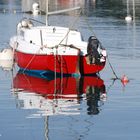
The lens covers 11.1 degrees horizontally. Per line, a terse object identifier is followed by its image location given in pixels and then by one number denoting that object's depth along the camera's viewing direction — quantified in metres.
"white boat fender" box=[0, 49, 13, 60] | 37.62
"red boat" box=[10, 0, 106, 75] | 33.44
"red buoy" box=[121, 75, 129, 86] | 31.21
